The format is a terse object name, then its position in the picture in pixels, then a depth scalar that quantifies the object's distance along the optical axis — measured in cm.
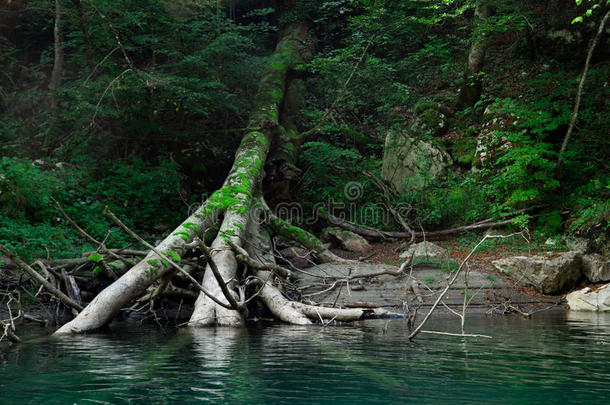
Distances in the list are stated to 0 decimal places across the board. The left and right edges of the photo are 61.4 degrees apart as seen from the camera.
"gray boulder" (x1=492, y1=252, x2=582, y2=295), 1074
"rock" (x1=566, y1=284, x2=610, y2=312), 970
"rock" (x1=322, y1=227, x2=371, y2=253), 1448
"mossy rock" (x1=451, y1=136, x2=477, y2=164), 1633
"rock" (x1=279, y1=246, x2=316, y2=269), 1288
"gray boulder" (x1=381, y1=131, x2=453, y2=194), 1638
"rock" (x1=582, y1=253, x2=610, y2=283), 1073
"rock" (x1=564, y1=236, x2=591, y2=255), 1141
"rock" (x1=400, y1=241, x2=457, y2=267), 1198
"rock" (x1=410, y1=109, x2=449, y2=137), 1741
